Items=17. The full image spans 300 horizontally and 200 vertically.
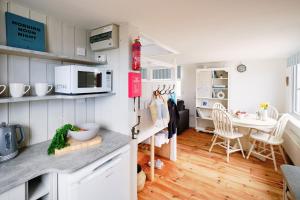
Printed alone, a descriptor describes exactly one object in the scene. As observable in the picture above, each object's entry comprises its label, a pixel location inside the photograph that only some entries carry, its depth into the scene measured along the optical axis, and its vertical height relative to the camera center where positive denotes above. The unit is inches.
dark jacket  98.0 -14.7
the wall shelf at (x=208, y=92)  168.1 +2.1
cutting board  50.6 -18.3
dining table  104.0 -20.4
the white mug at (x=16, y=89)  44.2 +1.1
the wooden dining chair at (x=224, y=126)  111.5 -23.7
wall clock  160.4 +27.0
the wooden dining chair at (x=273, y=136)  99.9 -29.0
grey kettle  43.6 -14.0
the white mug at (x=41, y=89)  50.6 +1.3
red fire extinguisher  63.6 +16.2
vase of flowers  113.6 -13.0
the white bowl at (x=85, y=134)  55.6 -14.6
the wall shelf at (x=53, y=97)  41.9 -1.3
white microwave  53.6 +5.2
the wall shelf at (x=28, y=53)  42.0 +12.2
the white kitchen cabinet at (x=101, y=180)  42.8 -26.9
